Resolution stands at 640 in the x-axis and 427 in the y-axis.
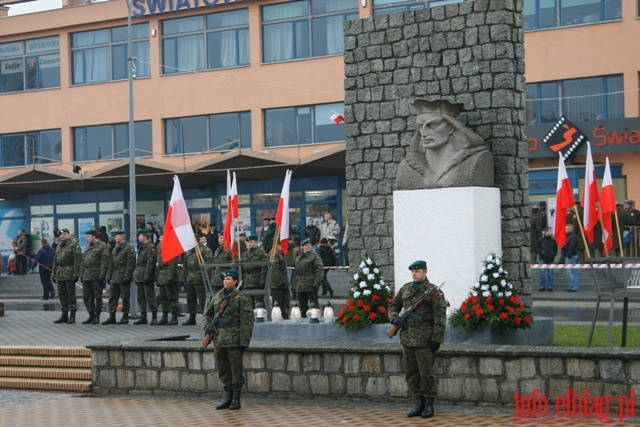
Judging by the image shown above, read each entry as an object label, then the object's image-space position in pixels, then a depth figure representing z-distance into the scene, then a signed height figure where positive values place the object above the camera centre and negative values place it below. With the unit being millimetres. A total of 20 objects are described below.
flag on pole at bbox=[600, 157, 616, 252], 16750 +304
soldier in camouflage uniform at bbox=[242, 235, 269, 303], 22766 -586
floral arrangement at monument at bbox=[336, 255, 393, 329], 16828 -867
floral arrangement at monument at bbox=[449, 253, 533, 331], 15852 -917
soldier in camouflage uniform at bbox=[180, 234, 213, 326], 24500 -753
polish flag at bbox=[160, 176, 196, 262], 19875 +130
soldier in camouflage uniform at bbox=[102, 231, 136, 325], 25406 -669
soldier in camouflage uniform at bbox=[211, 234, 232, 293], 24031 -546
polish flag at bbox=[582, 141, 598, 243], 16344 +366
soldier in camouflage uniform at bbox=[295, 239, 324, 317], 24078 -806
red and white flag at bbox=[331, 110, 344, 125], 40062 +3625
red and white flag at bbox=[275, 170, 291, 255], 19773 +321
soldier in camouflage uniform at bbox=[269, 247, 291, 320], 23812 -875
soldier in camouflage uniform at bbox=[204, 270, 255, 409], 15281 -1185
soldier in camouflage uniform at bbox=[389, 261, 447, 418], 14000 -1116
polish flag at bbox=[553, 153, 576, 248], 16906 +383
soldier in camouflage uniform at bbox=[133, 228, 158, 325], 25172 -678
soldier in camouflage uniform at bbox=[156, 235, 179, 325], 24938 -923
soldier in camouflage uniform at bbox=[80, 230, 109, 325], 25734 -705
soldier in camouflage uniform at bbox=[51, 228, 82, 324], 25953 -620
